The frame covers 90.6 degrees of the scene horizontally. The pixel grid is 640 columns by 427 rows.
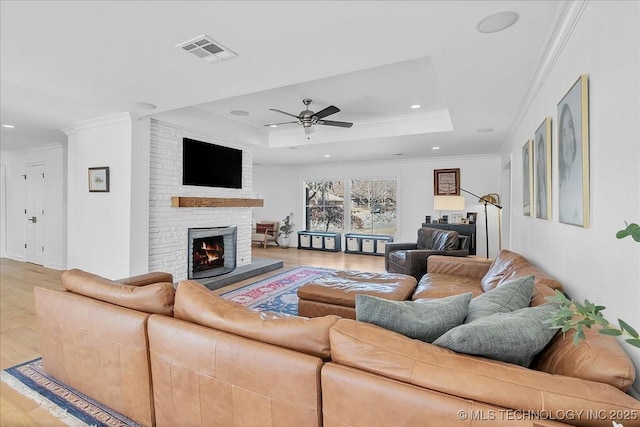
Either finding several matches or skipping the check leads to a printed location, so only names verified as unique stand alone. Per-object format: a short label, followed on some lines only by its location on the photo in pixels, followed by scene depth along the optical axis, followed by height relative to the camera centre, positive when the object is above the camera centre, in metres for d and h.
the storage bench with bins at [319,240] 8.03 -0.68
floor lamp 6.12 +0.26
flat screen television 4.57 +0.77
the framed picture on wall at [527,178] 2.87 +0.35
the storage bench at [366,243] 7.39 -0.70
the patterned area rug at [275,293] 3.79 -1.07
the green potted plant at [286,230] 8.65 -0.44
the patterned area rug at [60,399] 1.74 -1.12
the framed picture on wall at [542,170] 2.18 +0.33
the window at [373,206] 7.69 +0.20
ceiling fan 3.59 +1.15
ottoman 2.83 -0.72
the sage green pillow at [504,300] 1.45 -0.42
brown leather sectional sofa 0.88 -0.54
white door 6.13 -0.02
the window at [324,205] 8.34 +0.24
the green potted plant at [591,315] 0.56 -0.19
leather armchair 4.28 -0.52
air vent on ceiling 2.13 +1.17
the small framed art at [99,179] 4.02 +0.45
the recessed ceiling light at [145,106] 3.45 +1.21
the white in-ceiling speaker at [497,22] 1.77 +1.12
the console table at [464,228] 6.04 -0.27
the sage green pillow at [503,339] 1.07 -0.43
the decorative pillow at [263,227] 8.68 -0.36
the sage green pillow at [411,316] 1.27 -0.42
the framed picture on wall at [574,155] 1.51 +0.31
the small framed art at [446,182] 6.89 +0.71
